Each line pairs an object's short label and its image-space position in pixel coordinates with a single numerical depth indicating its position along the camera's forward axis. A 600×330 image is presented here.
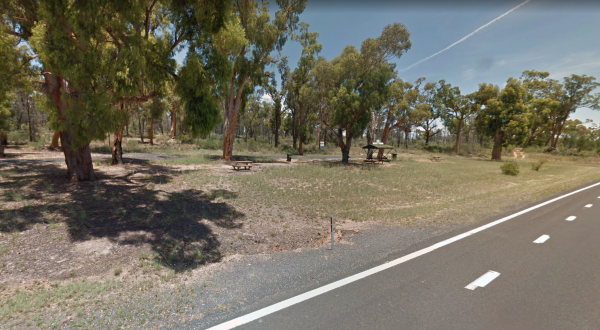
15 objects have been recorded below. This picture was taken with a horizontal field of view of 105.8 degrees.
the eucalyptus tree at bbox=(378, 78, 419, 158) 29.56
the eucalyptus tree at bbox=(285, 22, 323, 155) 27.02
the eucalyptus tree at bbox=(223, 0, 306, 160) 18.48
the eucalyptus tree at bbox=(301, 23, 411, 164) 19.98
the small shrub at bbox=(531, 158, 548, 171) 20.72
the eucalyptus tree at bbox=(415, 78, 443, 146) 30.06
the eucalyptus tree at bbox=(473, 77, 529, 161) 30.89
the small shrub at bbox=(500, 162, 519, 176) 17.33
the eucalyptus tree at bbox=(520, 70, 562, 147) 34.72
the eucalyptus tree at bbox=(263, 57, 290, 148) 34.85
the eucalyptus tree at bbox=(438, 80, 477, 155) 40.84
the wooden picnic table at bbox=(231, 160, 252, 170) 15.34
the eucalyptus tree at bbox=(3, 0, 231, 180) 5.51
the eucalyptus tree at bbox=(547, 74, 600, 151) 40.09
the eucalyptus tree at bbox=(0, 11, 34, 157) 6.31
